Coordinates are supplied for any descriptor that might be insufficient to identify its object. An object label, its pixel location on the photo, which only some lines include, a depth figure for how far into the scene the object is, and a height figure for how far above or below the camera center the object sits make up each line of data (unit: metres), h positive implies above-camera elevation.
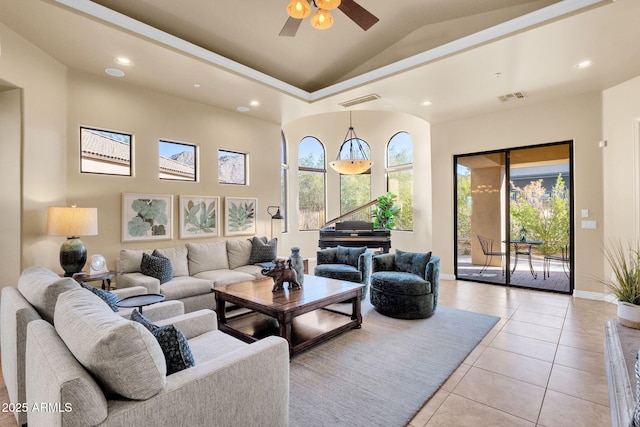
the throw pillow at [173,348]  1.58 -0.68
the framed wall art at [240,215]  5.83 -0.01
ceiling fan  2.53 +1.74
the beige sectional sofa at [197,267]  4.04 -0.79
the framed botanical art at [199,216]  5.24 -0.02
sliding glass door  5.46 -0.07
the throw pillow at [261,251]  5.45 -0.65
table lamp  3.54 -0.16
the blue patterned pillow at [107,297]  2.20 -0.58
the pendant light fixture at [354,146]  8.88 +1.97
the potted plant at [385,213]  7.98 +0.03
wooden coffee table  3.08 -0.97
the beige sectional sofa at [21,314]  1.87 -0.60
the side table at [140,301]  2.71 -0.80
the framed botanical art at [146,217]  4.62 -0.03
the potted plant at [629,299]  2.80 -0.80
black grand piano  7.03 -0.50
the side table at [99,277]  3.52 -0.73
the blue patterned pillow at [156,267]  4.12 -0.69
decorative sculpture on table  3.55 -0.68
